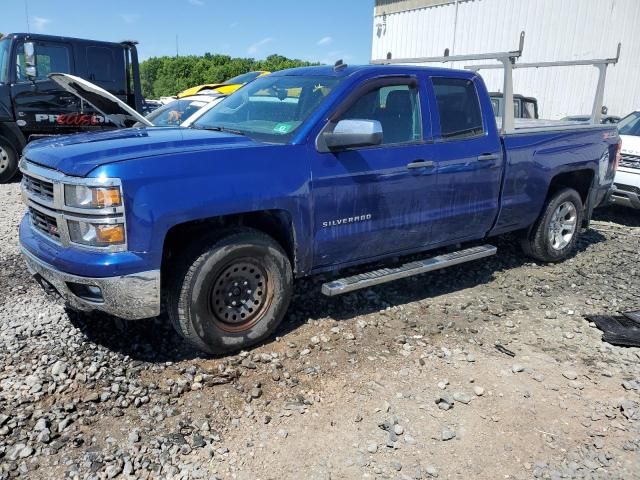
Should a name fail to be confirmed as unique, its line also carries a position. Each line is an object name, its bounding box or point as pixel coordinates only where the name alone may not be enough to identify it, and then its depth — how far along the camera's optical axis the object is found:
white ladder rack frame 5.03
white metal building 13.56
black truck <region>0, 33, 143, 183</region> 9.38
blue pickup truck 3.14
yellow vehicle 11.13
